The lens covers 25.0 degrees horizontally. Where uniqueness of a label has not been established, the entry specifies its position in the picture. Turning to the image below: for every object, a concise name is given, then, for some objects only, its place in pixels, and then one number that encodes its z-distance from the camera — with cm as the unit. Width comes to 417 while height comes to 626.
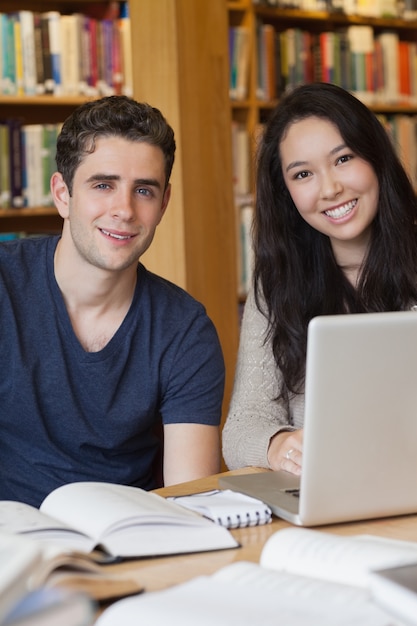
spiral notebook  122
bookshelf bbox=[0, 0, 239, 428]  292
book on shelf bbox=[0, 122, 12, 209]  327
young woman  194
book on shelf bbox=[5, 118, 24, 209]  329
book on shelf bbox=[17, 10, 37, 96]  325
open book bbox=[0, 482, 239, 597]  108
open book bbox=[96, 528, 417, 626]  79
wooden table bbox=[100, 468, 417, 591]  103
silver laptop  113
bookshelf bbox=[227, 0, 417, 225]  363
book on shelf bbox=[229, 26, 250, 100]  361
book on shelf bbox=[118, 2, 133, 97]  338
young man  185
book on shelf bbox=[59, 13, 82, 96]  330
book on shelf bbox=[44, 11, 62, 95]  329
